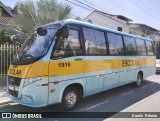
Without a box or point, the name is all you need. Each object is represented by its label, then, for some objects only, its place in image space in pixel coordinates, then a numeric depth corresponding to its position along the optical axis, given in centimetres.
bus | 574
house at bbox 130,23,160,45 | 4319
